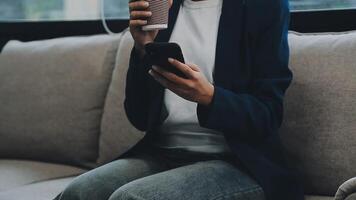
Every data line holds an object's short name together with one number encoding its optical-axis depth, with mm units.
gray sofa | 1880
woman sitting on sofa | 1623
